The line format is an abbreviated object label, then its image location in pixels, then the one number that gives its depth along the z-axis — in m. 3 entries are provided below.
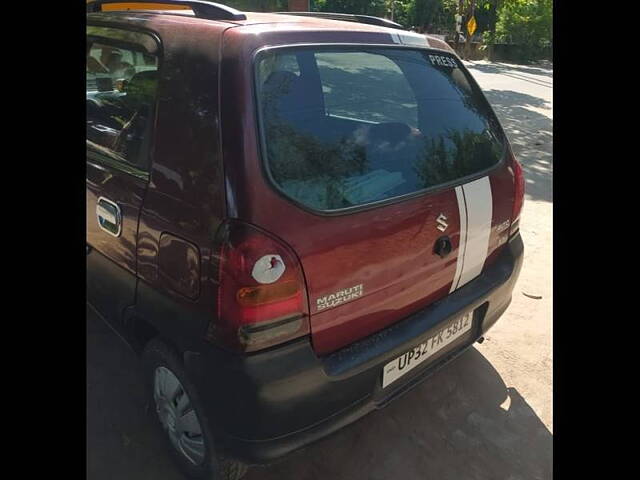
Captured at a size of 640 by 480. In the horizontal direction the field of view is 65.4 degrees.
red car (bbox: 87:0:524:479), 1.57
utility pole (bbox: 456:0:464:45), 23.46
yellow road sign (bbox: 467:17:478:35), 21.84
